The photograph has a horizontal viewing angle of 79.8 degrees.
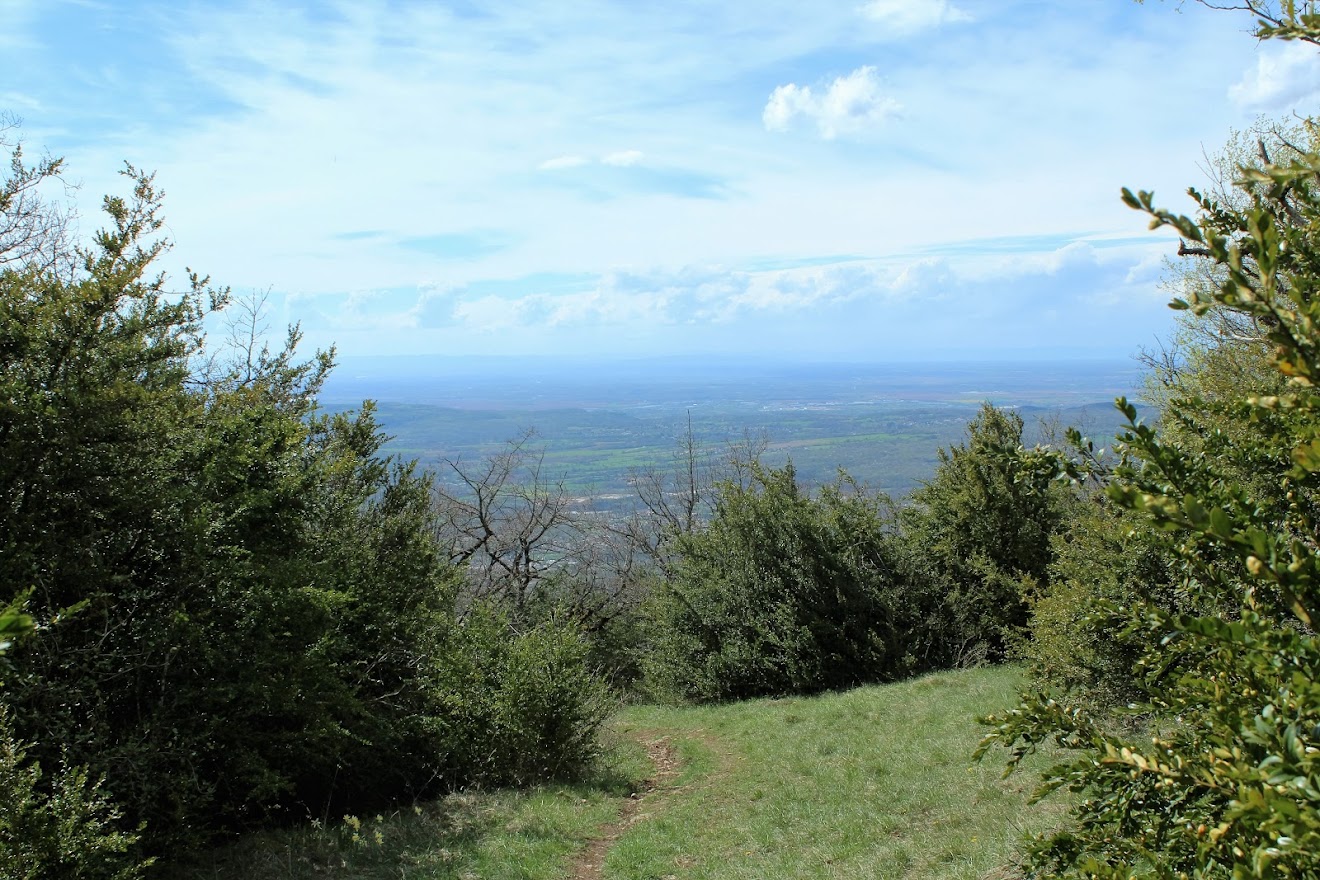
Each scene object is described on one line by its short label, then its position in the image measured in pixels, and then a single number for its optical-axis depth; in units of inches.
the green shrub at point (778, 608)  763.4
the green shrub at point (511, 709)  429.7
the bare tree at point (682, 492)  1175.0
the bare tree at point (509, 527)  983.6
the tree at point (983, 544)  771.4
